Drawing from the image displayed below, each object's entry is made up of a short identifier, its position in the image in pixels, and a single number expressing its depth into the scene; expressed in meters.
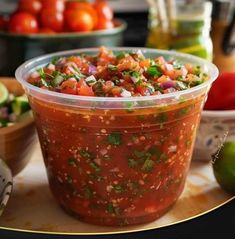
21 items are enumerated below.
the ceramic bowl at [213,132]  0.57
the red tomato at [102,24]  0.82
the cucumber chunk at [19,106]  0.61
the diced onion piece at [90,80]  0.49
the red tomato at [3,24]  0.82
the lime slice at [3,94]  0.61
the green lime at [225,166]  0.53
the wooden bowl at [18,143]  0.54
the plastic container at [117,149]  0.47
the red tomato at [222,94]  0.59
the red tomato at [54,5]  0.81
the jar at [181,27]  0.71
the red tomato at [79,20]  0.79
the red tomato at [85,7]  0.82
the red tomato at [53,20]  0.80
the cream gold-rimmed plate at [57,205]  0.51
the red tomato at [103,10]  0.83
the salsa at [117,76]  0.48
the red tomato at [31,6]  0.82
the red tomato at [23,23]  0.79
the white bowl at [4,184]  0.49
